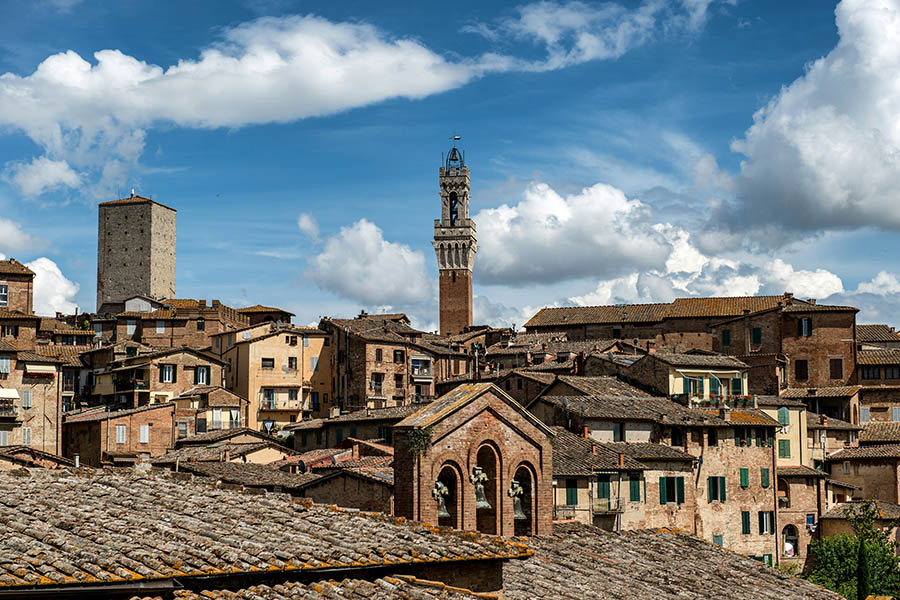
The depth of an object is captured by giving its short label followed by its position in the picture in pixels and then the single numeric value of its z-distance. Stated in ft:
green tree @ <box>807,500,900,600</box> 192.34
